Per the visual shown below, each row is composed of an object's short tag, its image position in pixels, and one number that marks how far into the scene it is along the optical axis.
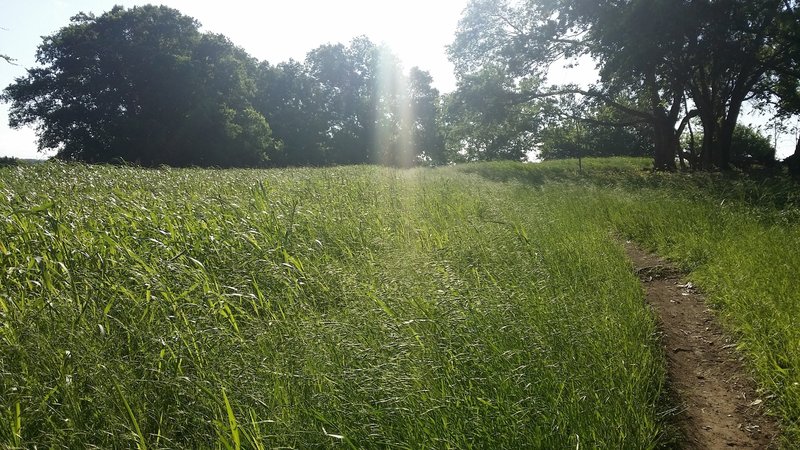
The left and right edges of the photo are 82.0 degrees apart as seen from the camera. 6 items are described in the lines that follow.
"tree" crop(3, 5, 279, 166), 30.91
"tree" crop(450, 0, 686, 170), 16.12
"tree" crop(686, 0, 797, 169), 15.05
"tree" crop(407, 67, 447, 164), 50.88
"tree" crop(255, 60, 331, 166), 44.25
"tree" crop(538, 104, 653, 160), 25.48
